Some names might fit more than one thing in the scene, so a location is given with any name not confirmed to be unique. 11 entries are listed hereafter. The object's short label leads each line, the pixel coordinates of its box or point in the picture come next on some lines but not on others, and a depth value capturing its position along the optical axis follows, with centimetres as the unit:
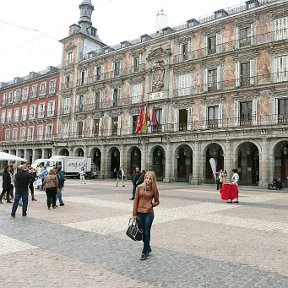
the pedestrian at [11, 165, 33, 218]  929
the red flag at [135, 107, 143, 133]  3155
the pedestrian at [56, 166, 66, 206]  1214
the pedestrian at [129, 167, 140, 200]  1439
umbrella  2326
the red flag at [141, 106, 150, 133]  3139
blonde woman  550
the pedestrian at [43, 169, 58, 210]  1108
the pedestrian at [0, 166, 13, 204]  1199
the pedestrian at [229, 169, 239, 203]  1434
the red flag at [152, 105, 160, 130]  3134
